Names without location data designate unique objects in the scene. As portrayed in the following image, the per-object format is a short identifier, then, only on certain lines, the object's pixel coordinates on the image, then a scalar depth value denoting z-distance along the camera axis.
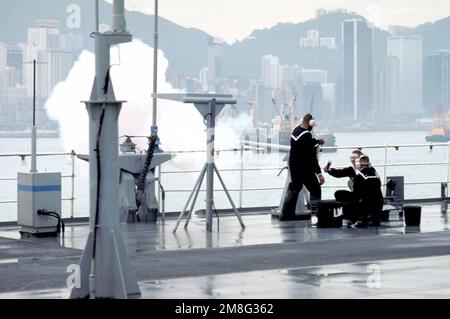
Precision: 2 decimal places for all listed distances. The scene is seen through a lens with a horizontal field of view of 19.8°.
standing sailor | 20.86
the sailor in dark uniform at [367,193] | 19.86
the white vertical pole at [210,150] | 19.31
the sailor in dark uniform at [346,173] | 20.11
